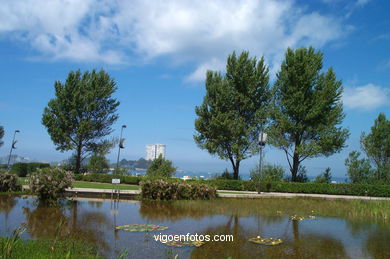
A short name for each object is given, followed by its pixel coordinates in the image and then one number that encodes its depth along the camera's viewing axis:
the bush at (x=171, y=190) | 16.36
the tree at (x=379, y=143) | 32.69
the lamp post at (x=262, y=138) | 21.39
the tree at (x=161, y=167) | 28.21
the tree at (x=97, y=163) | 36.00
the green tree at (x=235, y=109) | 29.48
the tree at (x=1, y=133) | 47.26
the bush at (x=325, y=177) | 29.30
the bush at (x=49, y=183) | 13.06
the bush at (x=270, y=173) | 28.21
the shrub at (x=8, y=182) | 16.36
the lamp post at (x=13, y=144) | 33.95
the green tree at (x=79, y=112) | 35.59
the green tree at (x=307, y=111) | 27.98
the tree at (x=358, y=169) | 30.22
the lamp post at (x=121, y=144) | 26.25
